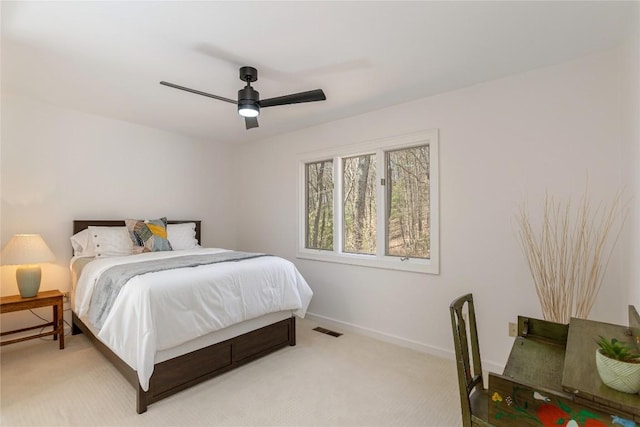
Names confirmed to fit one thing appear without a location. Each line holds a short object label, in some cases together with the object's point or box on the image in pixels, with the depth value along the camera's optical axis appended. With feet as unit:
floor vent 11.07
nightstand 8.63
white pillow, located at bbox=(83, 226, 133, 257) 10.56
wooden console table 3.02
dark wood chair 4.22
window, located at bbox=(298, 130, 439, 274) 9.98
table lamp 8.86
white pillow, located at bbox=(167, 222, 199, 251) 12.39
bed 6.70
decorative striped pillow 11.25
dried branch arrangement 6.95
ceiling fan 7.54
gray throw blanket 7.47
